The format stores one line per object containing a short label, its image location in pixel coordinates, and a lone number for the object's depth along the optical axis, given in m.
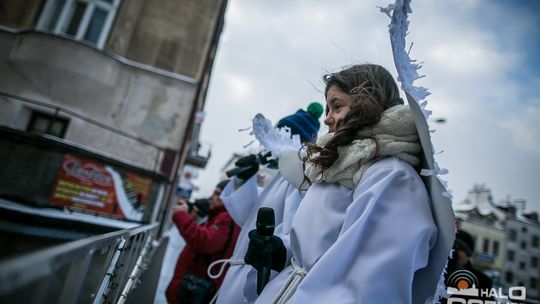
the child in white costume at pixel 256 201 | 1.59
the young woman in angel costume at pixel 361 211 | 0.84
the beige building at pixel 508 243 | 34.00
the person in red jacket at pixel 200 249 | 2.51
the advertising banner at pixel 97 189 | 6.02
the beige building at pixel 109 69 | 8.35
